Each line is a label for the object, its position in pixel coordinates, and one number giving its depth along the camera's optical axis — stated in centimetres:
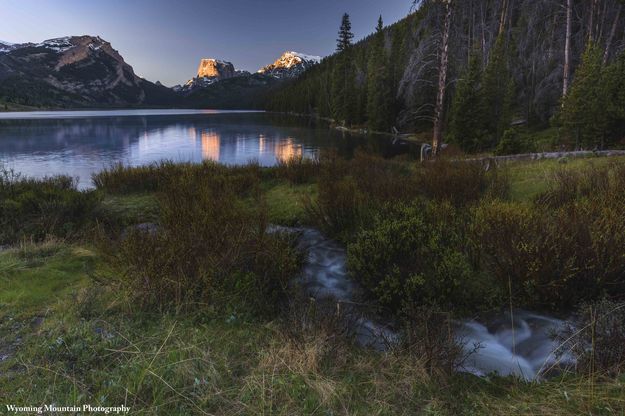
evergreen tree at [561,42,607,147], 1666
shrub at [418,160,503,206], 757
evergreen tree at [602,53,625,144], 1630
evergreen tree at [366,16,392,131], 4603
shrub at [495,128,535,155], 1731
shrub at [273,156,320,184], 1295
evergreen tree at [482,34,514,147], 2612
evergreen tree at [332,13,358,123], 5600
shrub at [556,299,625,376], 291
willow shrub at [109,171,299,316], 411
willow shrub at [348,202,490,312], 434
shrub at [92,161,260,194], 1201
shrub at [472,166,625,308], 408
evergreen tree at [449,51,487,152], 2642
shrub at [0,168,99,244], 750
